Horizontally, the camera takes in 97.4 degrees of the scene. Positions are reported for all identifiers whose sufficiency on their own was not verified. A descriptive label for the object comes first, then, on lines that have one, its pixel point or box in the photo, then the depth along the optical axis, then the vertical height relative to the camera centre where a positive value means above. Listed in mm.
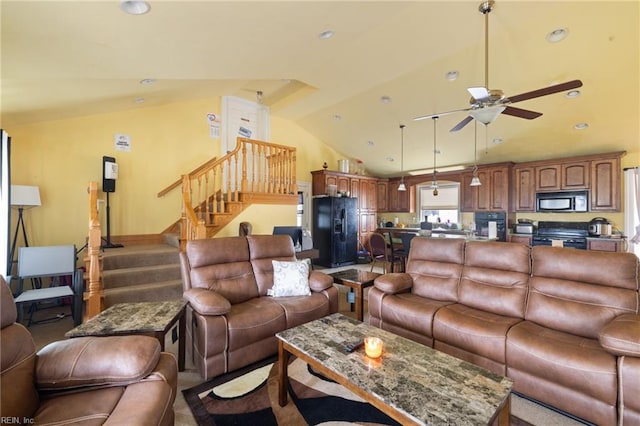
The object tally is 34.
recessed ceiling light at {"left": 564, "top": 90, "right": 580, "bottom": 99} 4133 +1780
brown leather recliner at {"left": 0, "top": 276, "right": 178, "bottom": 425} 1149 -755
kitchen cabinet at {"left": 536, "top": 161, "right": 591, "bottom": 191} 5441 +754
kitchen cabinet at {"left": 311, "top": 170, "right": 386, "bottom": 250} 7266 +688
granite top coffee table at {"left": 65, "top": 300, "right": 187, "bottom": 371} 1812 -735
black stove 5453 -407
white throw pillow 2928 -688
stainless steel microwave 5450 +242
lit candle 1691 -808
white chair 3154 -657
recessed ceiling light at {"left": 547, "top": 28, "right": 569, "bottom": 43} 3275 +2121
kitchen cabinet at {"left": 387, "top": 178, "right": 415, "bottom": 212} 8133 +482
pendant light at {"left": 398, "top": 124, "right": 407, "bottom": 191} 5989 +1574
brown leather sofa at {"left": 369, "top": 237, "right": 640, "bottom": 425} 1668 -851
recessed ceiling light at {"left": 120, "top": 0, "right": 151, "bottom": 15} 2010 +1531
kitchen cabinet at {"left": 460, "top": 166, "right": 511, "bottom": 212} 6309 +542
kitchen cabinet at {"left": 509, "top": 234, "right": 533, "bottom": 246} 6013 -529
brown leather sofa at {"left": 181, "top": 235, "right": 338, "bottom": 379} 2240 -831
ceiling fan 2486 +1054
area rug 1817 -1324
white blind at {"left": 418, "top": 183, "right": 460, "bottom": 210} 7508 +455
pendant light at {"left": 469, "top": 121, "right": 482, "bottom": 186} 5047 +1414
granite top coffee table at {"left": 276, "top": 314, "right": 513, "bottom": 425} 1256 -870
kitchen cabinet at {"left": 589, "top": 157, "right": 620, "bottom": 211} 5109 +533
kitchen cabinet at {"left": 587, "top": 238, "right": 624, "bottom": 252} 5012 -568
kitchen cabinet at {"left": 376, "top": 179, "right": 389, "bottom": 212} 8477 +585
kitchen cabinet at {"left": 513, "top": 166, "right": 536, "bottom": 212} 6055 +535
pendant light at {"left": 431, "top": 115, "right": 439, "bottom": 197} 5525 +1518
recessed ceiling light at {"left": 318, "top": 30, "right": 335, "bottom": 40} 3059 +1996
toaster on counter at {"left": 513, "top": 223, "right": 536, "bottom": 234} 6008 -311
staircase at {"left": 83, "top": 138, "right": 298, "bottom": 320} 3241 -207
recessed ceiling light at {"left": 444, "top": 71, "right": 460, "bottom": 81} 4207 +2102
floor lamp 3498 +186
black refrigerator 6945 -396
